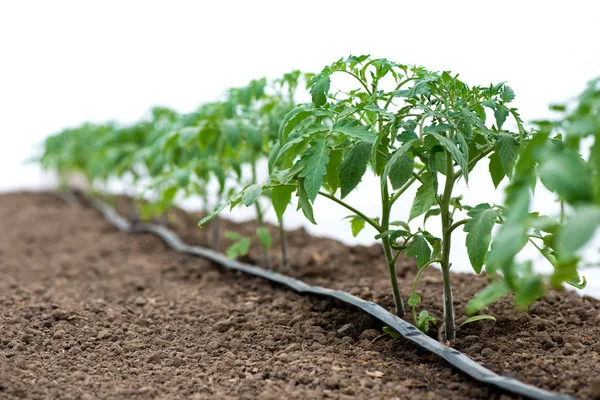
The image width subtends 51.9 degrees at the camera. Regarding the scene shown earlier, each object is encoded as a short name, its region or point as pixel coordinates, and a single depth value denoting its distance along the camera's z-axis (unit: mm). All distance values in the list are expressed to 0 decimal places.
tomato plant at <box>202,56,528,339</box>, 1514
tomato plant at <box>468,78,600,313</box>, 864
